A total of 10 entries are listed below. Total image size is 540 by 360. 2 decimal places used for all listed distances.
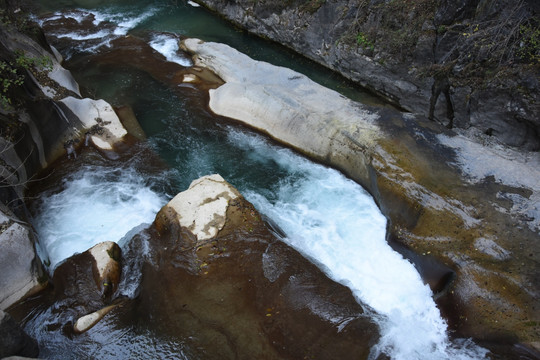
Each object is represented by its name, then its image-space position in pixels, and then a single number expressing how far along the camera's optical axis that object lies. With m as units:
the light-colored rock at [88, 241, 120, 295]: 6.34
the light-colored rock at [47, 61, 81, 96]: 11.11
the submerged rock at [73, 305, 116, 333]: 5.71
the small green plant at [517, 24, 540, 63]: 7.91
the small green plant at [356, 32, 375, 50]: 11.95
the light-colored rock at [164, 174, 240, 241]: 6.90
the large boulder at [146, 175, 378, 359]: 5.51
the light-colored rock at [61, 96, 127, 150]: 10.05
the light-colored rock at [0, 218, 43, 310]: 6.05
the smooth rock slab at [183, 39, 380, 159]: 9.20
